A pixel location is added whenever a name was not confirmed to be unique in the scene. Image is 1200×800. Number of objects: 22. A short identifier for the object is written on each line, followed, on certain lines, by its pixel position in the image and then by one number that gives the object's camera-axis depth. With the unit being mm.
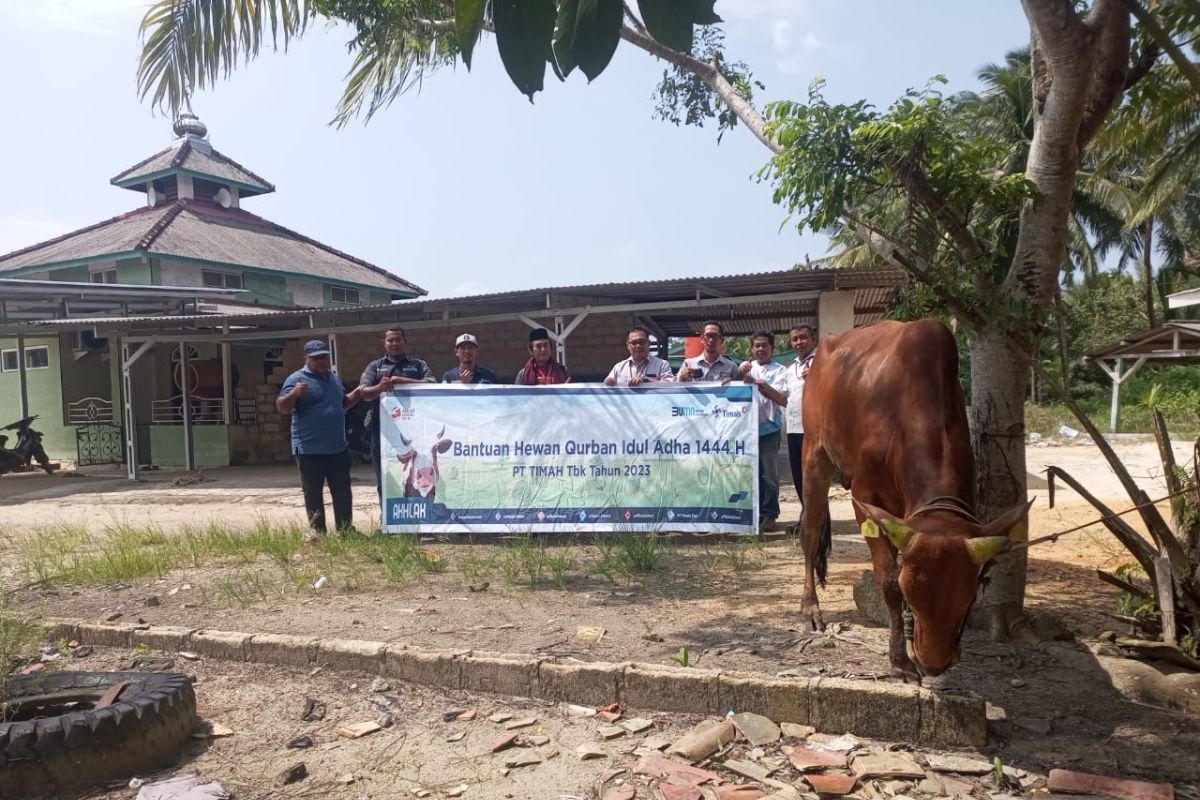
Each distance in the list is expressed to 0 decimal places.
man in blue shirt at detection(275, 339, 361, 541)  7281
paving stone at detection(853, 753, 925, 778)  3176
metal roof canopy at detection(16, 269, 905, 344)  11891
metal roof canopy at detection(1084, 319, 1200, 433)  15383
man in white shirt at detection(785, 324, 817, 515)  7426
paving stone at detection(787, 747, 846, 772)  3242
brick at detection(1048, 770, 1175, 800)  2926
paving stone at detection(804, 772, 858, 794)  3078
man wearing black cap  7961
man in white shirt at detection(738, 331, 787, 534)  7469
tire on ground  3195
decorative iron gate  17781
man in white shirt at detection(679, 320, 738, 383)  7513
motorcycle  16047
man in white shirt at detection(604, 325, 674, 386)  7621
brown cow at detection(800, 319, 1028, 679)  3158
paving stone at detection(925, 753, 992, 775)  3180
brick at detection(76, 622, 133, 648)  4891
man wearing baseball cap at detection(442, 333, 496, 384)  7816
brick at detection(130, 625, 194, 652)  4727
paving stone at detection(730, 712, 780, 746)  3484
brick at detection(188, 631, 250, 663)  4566
